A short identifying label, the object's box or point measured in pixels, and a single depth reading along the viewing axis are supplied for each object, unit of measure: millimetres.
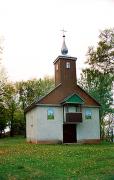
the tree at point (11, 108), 63997
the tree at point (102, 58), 29031
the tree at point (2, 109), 43688
